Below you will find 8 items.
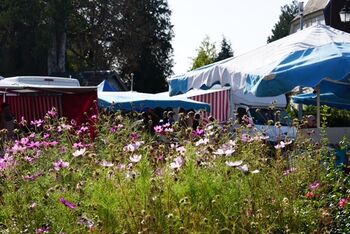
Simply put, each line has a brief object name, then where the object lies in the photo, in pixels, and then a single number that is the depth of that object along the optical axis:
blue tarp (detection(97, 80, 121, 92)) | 23.49
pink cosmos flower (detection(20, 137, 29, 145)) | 5.33
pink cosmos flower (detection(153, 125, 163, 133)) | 5.84
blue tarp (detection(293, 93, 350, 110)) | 10.73
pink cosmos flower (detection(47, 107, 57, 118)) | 7.05
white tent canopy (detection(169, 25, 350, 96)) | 7.62
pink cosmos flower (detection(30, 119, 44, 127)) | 7.30
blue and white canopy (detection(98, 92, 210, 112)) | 16.90
